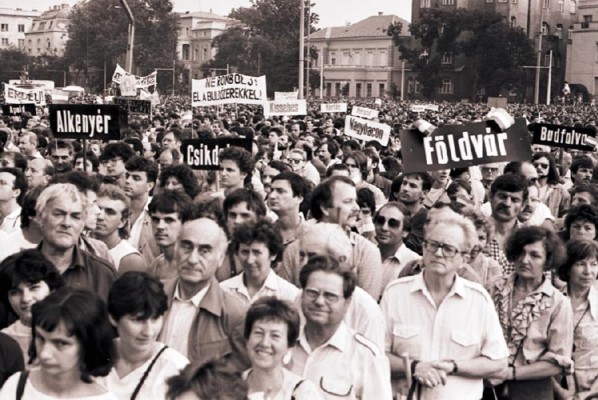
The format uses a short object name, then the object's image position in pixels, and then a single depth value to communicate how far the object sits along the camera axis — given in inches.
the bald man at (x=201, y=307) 172.6
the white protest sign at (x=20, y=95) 814.5
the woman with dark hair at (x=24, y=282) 172.6
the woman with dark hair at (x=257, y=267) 199.9
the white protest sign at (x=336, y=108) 962.7
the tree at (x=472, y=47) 3253.0
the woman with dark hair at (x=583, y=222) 269.3
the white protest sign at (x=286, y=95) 1053.2
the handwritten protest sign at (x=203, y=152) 365.4
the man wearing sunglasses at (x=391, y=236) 248.2
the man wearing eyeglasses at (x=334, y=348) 165.2
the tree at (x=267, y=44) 3179.1
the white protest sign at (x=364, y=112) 701.3
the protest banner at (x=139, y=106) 711.7
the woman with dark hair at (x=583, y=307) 219.0
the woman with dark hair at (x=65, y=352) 141.3
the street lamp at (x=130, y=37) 777.6
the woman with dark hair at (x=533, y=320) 202.8
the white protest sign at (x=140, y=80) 976.9
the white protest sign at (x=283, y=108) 742.5
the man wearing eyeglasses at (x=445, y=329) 185.0
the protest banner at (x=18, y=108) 740.3
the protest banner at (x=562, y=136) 450.0
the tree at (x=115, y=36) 3206.2
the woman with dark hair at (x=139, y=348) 151.6
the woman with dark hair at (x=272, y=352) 152.9
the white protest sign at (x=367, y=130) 535.8
